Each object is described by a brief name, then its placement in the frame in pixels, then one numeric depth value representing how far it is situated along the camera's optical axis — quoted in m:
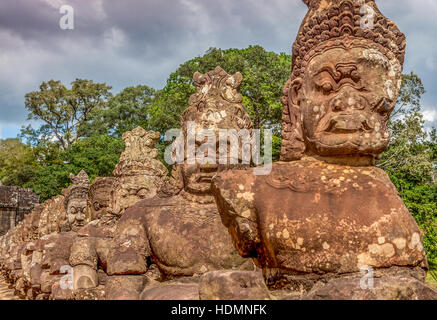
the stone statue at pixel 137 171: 6.61
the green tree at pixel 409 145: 13.95
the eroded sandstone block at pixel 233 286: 2.68
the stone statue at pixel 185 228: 4.01
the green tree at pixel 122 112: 30.27
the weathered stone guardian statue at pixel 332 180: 3.01
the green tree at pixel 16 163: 31.81
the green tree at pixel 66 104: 31.84
